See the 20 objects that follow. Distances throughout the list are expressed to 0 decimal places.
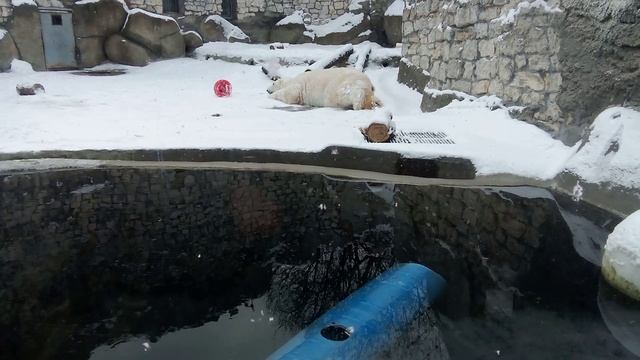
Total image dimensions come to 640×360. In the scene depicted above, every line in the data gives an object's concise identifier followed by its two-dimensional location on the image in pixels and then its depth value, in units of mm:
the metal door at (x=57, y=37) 11086
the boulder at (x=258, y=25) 15359
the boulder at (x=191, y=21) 14703
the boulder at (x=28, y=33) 10602
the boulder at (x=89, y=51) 11703
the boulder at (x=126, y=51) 11984
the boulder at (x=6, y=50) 10148
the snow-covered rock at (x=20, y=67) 10338
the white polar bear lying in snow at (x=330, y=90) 7059
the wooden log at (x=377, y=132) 4918
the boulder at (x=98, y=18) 11508
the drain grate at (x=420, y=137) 4898
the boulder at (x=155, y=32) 11977
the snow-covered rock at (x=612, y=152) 3443
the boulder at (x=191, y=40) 13094
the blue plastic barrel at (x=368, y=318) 1999
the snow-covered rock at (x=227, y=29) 14578
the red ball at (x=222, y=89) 8445
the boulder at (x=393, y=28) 13689
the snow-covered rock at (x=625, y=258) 2582
